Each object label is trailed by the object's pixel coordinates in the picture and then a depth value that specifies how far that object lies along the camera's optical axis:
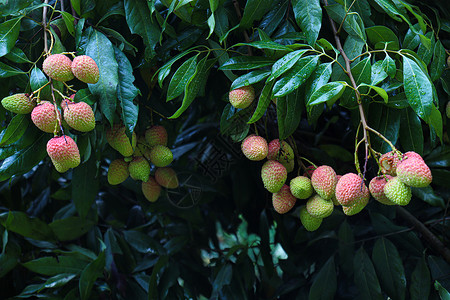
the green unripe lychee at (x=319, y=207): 1.36
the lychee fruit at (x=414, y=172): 1.25
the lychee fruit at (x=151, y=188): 1.52
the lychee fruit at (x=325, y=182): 1.34
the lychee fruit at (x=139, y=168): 1.43
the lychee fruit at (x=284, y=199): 1.41
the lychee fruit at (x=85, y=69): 1.31
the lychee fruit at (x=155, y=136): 1.45
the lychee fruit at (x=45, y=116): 1.31
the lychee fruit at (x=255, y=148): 1.37
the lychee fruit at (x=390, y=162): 1.28
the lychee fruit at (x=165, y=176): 1.52
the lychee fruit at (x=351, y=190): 1.29
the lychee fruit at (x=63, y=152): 1.31
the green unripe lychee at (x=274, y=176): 1.38
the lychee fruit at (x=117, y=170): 1.45
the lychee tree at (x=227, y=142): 1.32
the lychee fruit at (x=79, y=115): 1.31
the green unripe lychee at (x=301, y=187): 1.36
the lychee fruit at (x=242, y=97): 1.35
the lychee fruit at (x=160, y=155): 1.43
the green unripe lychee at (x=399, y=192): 1.27
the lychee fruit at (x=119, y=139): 1.39
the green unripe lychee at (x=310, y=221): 1.39
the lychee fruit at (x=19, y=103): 1.32
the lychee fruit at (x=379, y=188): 1.30
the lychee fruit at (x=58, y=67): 1.31
